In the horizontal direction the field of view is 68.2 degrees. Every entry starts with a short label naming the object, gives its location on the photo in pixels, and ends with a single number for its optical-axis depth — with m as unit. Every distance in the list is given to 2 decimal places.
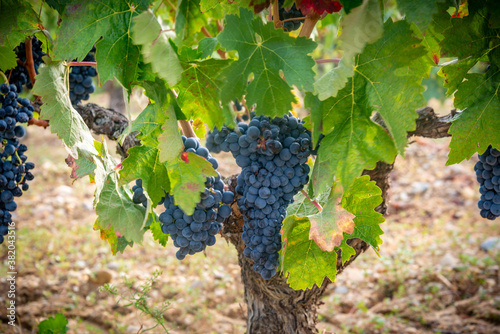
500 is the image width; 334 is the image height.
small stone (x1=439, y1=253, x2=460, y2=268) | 3.19
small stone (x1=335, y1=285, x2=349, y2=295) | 3.10
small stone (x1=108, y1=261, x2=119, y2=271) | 3.24
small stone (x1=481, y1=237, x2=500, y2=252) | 3.29
